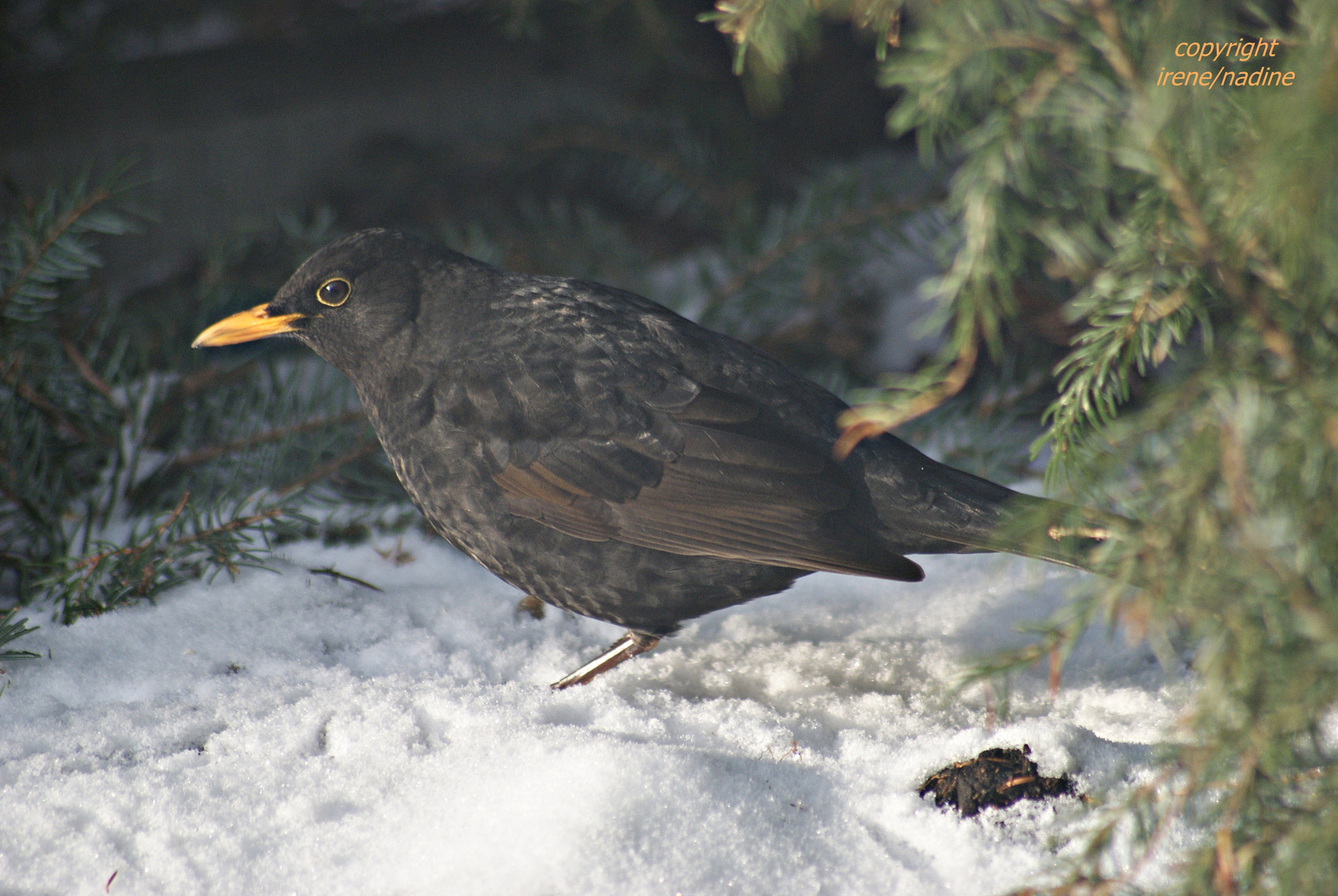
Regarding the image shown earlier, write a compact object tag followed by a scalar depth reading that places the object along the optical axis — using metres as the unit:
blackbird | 4.09
